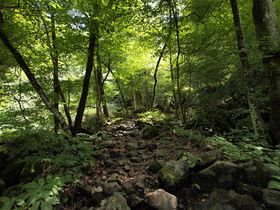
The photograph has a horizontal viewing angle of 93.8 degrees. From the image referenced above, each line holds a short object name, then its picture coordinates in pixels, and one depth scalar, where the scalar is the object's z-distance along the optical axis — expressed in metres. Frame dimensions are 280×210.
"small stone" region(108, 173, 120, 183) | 3.11
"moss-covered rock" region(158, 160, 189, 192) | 2.65
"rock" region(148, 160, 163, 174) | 3.33
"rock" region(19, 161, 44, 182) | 2.93
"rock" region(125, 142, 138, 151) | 5.12
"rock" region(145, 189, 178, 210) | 2.22
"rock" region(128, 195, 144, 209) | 2.36
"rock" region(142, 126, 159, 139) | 6.20
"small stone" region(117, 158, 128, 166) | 3.97
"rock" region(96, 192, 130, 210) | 2.22
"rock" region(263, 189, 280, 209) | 1.78
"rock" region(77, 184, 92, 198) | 2.70
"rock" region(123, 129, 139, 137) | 6.80
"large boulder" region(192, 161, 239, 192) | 2.39
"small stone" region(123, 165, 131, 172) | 3.66
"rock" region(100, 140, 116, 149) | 5.05
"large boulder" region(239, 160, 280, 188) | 2.20
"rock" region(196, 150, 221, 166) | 2.93
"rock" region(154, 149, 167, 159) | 4.21
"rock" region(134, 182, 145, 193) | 2.75
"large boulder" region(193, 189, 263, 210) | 1.96
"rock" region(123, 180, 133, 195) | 2.72
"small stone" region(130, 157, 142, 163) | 4.16
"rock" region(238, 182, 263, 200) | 2.05
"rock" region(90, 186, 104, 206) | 2.54
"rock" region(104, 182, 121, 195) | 2.71
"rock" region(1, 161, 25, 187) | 3.04
